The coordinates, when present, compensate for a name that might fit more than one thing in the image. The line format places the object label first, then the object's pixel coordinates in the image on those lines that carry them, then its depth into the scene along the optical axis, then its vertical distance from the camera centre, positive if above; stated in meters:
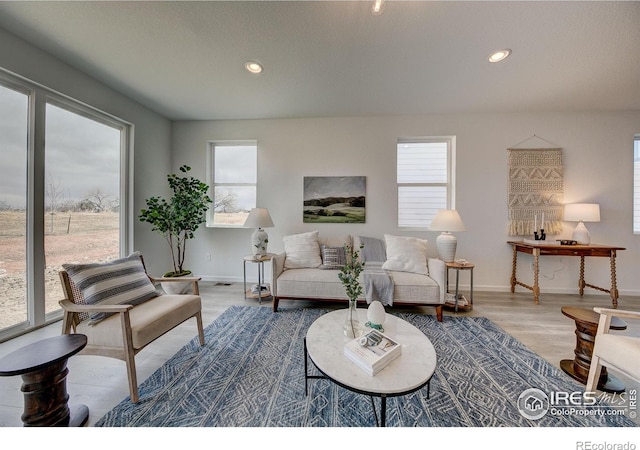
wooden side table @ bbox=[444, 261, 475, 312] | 2.66 -0.85
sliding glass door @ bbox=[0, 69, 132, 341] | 2.04 +0.29
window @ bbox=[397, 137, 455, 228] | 3.58 +0.67
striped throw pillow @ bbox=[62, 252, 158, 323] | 1.49 -0.43
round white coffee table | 1.01 -0.71
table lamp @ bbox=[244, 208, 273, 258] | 3.03 -0.03
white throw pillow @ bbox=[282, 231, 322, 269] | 2.96 -0.36
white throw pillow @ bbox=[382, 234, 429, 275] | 2.73 -0.38
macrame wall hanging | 3.28 +0.51
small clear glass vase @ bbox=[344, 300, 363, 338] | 1.46 -0.67
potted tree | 3.00 +0.16
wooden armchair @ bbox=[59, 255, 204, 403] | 1.36 -0.65
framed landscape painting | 3.57 +0.38
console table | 2.82 -0.33
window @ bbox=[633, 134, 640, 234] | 3.20 +0.59
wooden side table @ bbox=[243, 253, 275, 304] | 2.95 -0.94
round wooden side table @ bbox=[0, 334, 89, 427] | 1.06 -0.77
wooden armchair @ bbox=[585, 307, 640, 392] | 1.20 -0.69
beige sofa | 2.48 -0.61
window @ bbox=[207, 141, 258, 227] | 3.84 +0.70
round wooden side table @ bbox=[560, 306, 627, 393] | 1.49 -0.88
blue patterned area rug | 1.25 -1.06
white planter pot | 2.87 -0.82
